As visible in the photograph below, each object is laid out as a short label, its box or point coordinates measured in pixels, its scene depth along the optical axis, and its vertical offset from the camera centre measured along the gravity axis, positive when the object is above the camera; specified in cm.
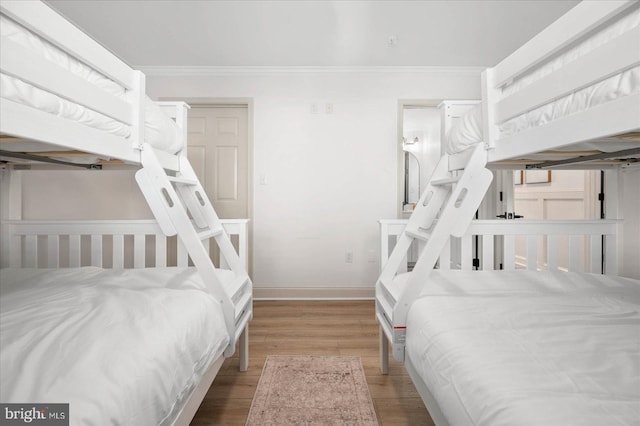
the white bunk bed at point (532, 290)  67 -31
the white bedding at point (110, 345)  67 -33
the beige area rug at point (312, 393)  147 -87
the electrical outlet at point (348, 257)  342 -44
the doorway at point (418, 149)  507 +97
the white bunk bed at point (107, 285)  72 -32
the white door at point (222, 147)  346 +66
